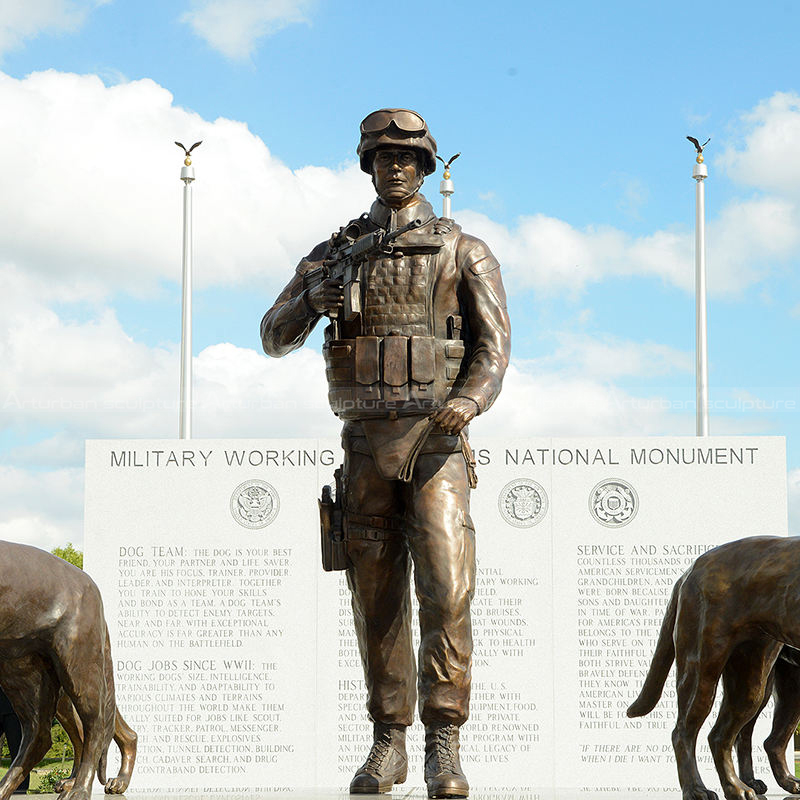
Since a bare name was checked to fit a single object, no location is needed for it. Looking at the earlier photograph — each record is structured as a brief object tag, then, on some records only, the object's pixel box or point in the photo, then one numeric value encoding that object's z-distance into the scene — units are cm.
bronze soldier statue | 479
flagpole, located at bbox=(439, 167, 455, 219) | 1499
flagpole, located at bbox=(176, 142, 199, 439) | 1397
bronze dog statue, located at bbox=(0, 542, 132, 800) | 408
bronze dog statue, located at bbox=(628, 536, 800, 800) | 414
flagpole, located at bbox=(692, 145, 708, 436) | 1426
